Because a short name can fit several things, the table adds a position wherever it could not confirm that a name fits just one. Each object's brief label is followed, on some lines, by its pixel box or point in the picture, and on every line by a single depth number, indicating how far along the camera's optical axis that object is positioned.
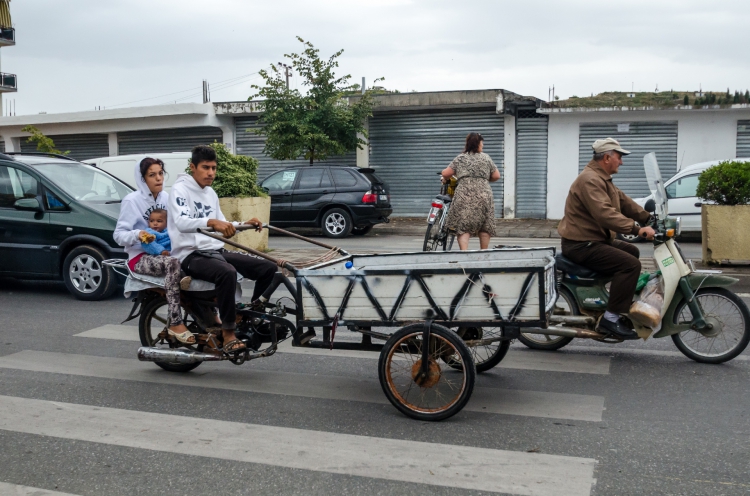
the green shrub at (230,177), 12.49
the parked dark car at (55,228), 9.26
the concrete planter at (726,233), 10.70
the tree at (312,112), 21.19
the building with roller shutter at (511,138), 20.31
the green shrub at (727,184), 10.84
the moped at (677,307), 5.82
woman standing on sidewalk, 9.60
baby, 5.73
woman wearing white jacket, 5.59
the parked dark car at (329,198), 17.45
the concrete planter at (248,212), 12.47
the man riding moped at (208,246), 5.43
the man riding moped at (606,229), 5.87
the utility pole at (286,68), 21.81
